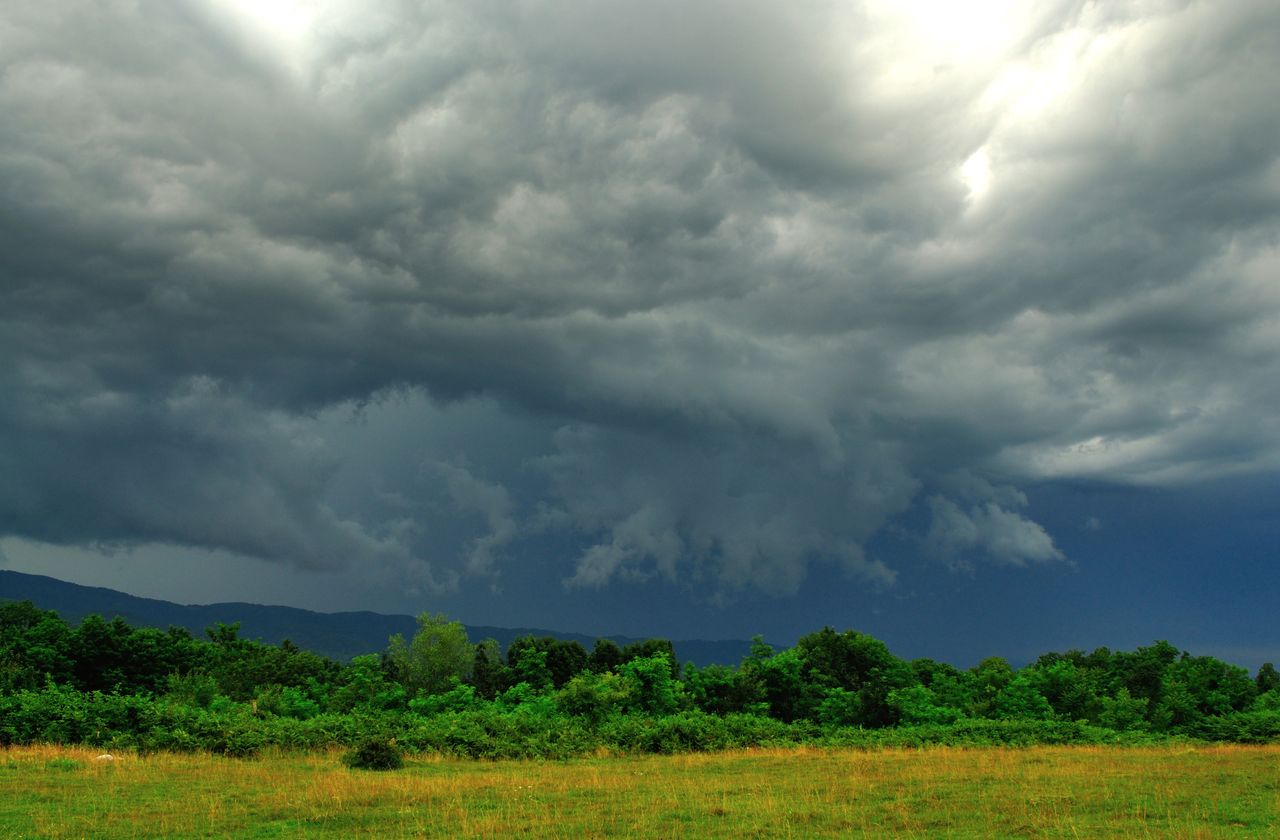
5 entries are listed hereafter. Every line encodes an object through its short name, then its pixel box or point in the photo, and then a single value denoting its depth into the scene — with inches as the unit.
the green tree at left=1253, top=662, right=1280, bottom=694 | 5634.8
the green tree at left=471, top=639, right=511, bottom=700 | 4279.0
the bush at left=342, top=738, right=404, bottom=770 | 1540.4
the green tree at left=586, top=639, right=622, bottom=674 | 4995.1
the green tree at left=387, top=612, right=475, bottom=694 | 4522.6
